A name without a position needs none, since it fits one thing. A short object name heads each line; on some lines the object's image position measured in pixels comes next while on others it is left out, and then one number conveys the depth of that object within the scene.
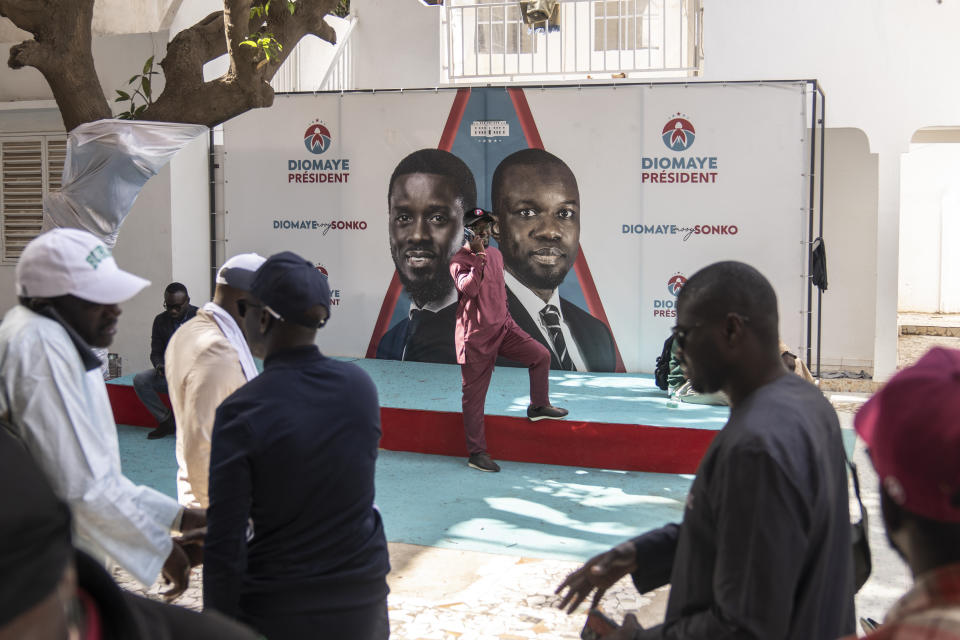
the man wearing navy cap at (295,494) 2.35
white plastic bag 6.40
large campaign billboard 10.33
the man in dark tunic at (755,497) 1.78
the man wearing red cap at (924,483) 1.21
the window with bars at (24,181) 10.89
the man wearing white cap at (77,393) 2.42
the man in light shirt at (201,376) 3.14
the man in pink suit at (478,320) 7.20
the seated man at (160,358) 8.12
